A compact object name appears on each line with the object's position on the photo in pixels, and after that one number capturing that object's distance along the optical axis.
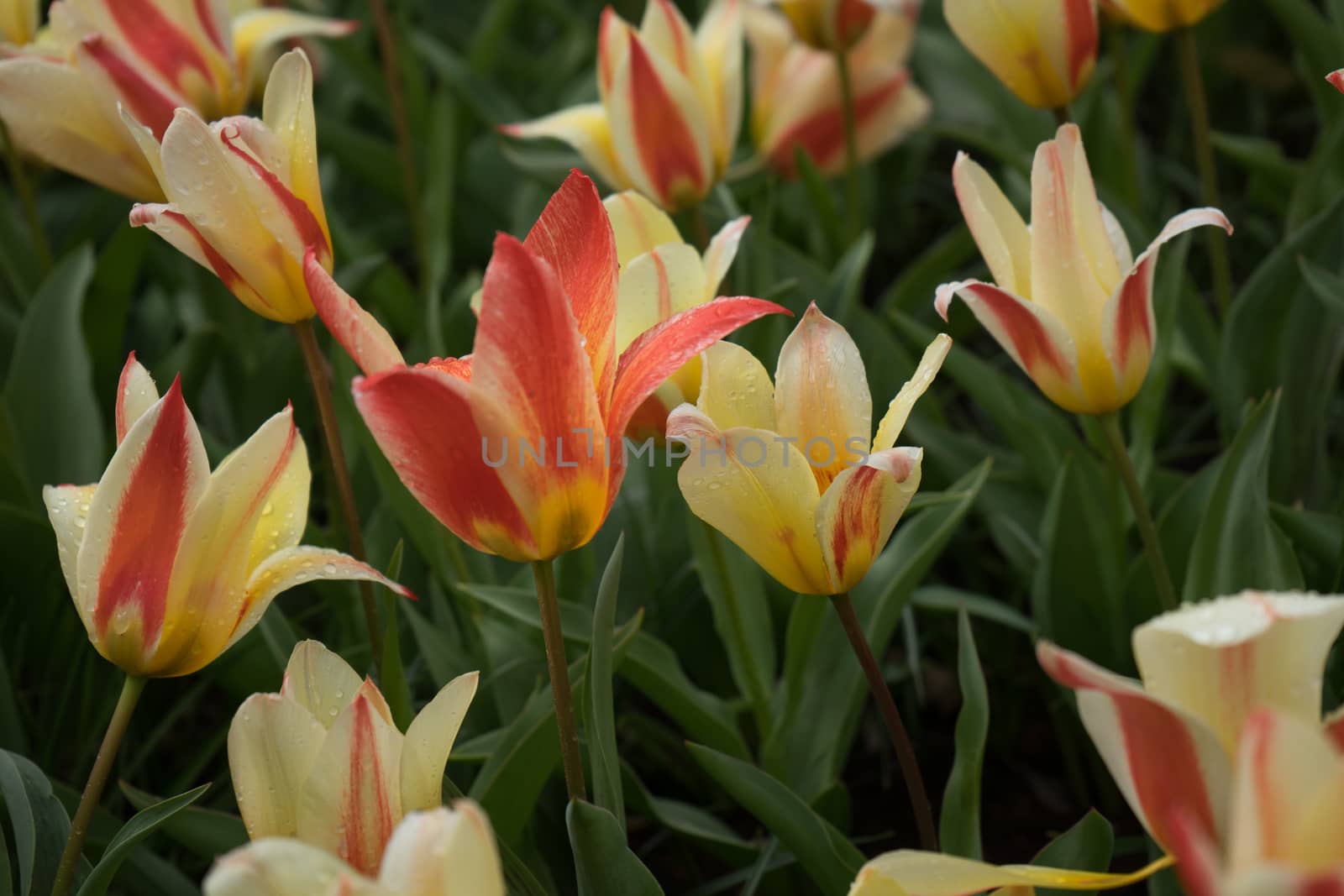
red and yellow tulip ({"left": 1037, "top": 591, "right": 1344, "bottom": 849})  1.07
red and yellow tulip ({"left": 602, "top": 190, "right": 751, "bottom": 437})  1.20
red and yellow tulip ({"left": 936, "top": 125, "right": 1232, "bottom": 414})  1.16
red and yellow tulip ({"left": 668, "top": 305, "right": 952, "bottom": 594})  1.13
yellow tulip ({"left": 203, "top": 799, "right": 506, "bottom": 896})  1.07
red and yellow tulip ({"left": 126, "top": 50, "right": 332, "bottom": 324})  1.17
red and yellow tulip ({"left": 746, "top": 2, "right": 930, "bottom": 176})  1.52
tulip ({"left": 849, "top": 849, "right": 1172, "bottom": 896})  1.09
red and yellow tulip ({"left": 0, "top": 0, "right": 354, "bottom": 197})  1.28
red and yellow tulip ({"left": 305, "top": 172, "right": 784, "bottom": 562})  1.10
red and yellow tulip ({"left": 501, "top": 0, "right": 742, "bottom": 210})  1.32
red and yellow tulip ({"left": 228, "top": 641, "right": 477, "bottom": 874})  1.12
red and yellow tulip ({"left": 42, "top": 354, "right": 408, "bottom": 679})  1.13
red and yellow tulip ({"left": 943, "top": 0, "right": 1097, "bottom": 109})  1.25
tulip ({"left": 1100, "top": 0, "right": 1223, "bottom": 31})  1.28
